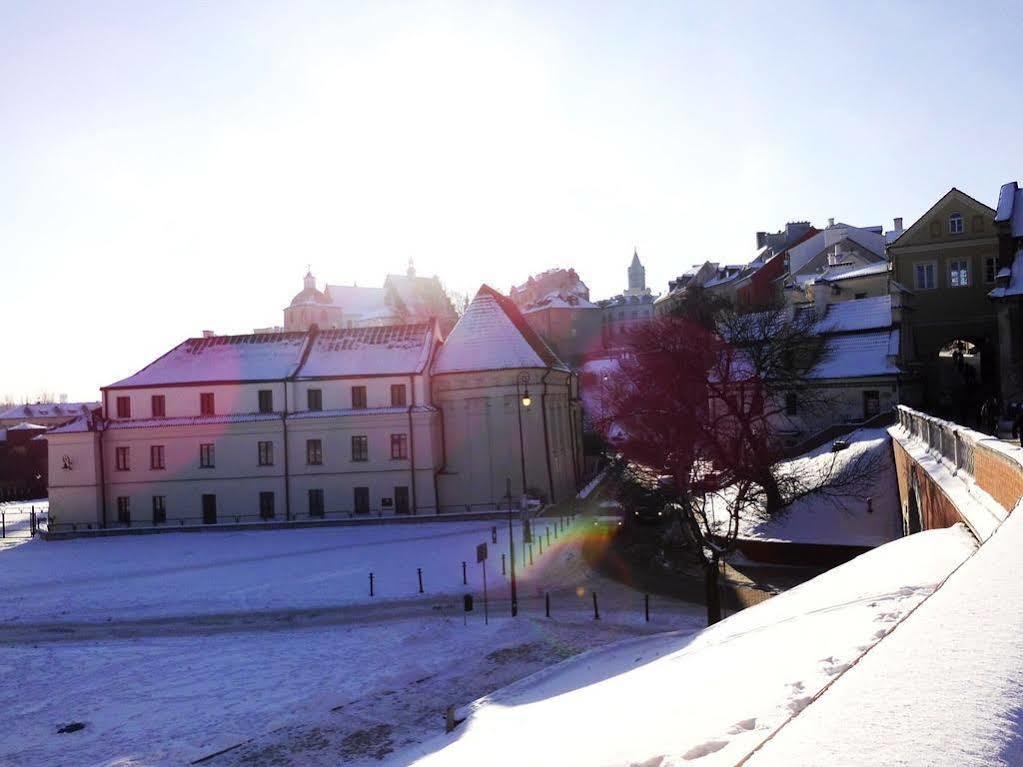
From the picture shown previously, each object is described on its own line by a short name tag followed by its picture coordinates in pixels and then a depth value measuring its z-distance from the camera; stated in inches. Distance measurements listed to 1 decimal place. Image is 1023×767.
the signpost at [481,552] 992.2
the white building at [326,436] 1641.2
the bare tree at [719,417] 1069.1
